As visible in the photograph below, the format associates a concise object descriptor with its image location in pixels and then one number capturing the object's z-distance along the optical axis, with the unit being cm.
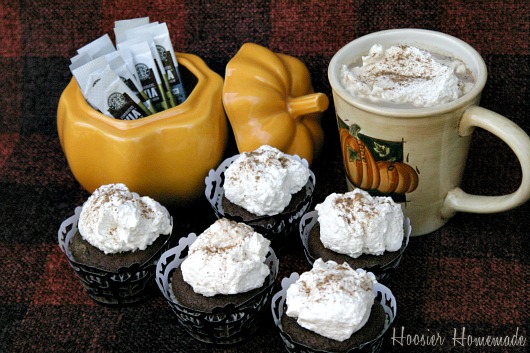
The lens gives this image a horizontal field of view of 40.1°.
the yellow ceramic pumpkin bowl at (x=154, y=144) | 118
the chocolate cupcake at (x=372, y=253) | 103
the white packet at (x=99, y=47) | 129
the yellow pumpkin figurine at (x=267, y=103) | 122
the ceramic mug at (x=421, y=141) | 104
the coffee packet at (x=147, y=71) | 128
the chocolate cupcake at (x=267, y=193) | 110
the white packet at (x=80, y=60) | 126
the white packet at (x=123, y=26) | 131
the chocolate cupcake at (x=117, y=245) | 106
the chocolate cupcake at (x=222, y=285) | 98
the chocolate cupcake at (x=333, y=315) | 91
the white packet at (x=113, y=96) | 122
